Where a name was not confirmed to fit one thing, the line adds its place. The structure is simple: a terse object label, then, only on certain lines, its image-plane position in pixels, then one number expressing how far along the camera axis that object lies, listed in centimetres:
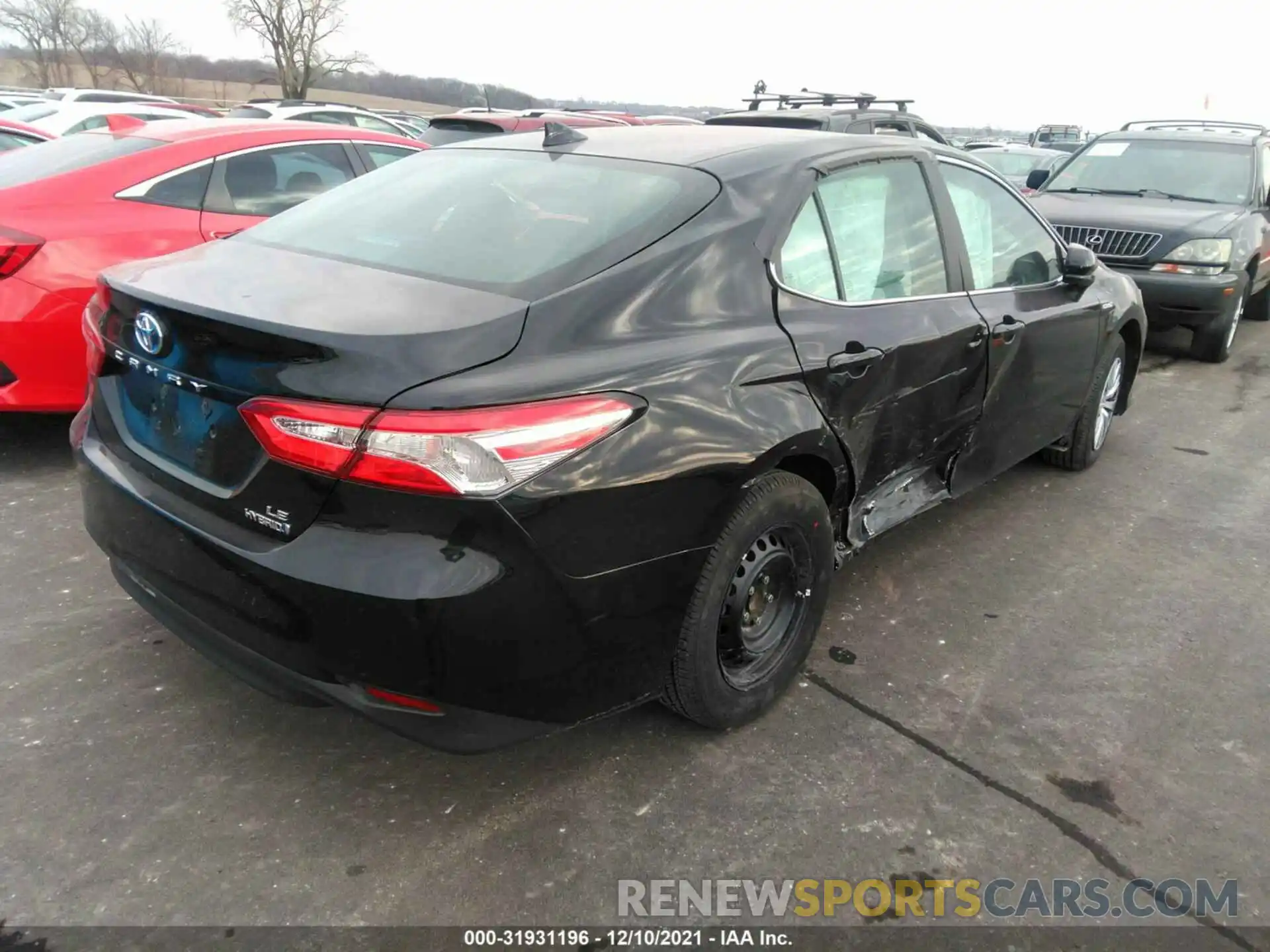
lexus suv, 736
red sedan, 414
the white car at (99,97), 1898
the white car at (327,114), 1480
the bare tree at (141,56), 5644
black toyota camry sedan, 201
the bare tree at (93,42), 5391
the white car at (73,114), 1211
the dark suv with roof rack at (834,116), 888
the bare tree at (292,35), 5322
